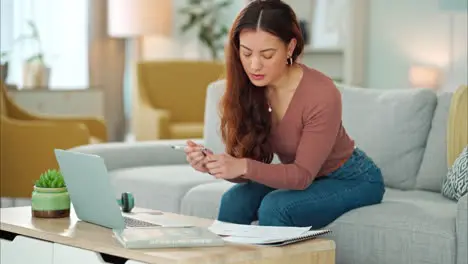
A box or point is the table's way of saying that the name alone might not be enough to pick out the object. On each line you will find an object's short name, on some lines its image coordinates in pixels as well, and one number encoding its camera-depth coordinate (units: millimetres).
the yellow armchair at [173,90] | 6223
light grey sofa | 2762
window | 6508
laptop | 2387
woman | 2619
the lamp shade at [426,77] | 5336
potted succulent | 2600
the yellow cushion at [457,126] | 3266
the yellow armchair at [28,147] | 4754
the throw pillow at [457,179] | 3027
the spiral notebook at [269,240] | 2182
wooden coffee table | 2071
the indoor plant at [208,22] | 7195
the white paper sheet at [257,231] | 2240
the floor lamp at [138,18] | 6945
